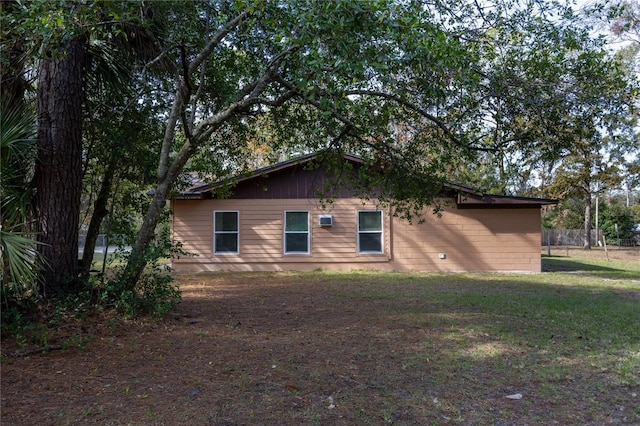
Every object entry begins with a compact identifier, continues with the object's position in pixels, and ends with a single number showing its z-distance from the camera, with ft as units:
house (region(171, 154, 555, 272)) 45.70
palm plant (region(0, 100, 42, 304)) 15.30
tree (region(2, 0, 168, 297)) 18.92
